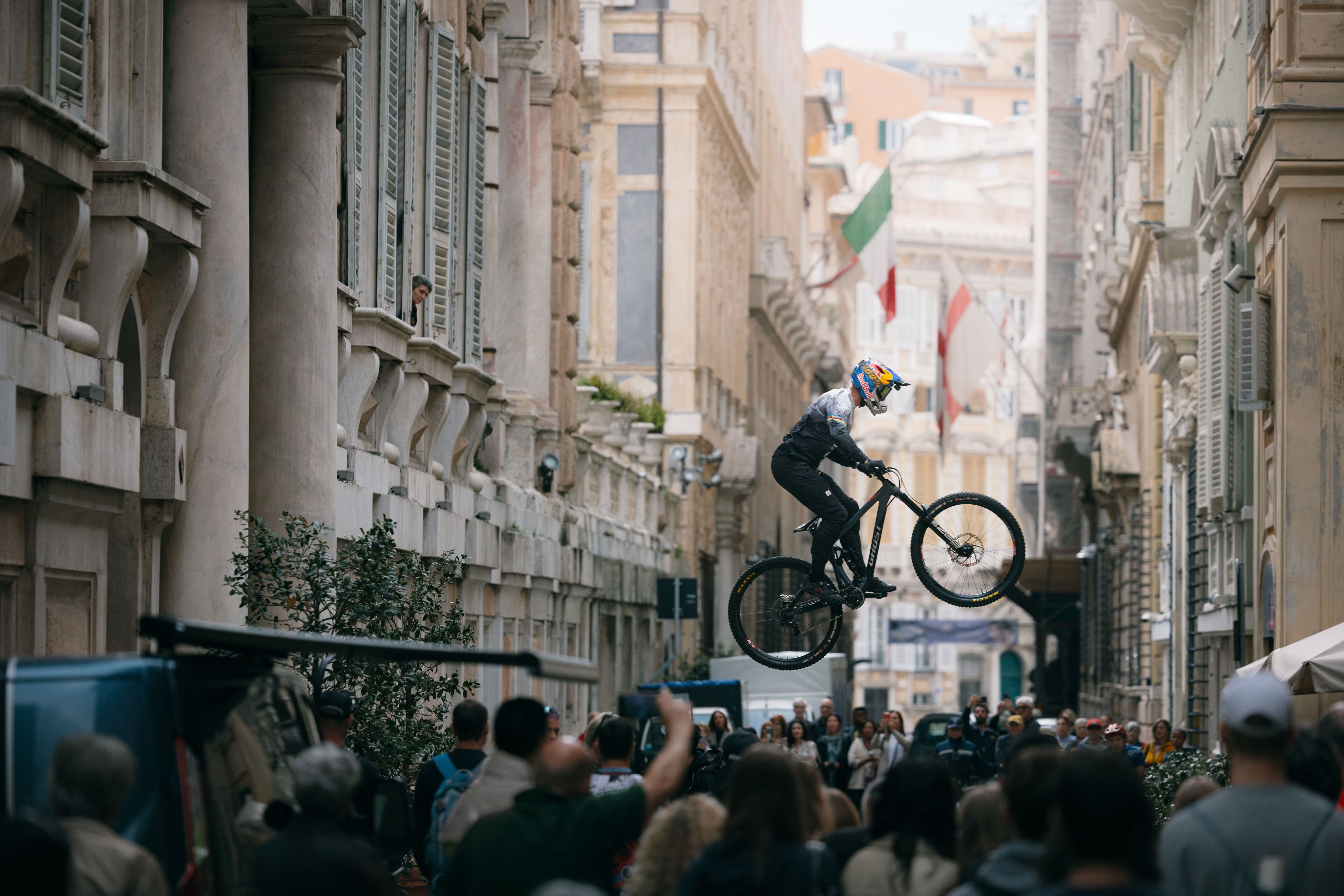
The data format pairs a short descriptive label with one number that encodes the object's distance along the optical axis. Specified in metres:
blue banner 89.62
